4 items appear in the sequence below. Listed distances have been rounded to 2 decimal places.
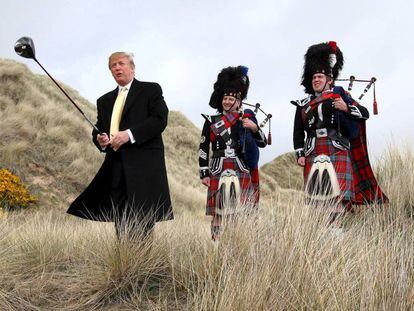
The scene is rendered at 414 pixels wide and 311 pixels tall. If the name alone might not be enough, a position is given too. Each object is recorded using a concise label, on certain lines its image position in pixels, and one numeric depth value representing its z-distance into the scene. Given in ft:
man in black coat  12.50
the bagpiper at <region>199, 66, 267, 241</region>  15.03
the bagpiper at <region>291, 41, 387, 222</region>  13.58
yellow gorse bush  30.40
